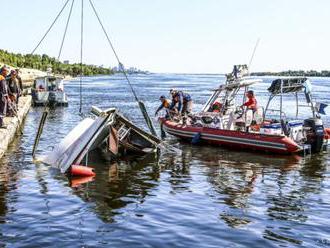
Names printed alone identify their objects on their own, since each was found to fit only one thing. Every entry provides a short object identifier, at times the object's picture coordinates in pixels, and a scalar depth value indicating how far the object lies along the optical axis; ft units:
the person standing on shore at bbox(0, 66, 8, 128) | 61.16
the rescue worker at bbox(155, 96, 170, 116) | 77.03
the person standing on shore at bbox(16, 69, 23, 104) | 86.99
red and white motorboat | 64.44
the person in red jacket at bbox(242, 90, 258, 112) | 66.94
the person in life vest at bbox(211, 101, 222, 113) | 78.07
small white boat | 126.41
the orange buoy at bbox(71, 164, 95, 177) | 48.11
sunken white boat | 51.29
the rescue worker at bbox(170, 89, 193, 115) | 77.25
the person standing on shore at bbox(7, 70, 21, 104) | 74.69
